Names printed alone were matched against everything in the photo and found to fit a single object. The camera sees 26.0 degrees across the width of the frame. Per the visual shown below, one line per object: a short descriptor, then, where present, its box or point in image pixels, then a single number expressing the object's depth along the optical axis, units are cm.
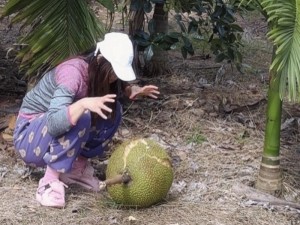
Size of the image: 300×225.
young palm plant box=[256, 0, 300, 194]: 274
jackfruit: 302
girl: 296
